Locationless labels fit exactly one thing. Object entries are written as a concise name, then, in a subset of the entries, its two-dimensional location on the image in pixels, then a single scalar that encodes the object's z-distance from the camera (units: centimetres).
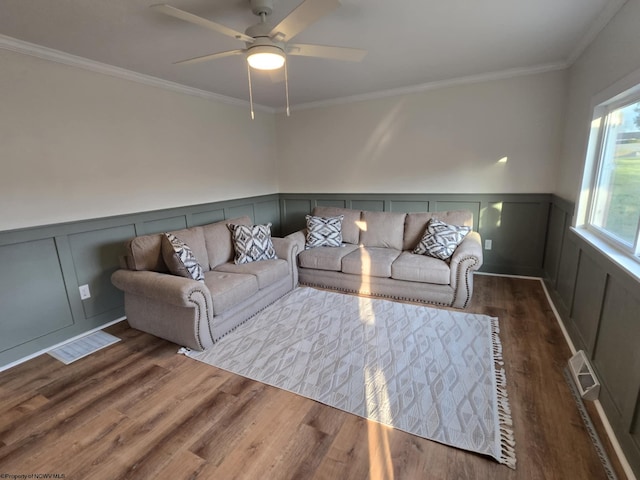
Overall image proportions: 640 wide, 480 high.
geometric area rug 174
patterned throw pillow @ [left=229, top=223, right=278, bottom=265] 335
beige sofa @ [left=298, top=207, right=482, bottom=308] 308
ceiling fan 149
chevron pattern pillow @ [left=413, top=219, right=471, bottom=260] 331
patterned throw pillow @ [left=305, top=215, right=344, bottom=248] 396
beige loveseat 241
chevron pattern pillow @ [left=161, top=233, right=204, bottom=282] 264
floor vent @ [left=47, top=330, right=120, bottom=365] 249
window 191
